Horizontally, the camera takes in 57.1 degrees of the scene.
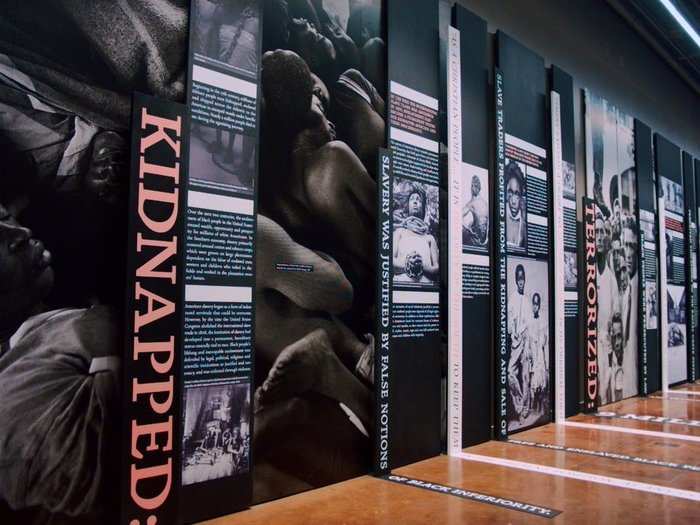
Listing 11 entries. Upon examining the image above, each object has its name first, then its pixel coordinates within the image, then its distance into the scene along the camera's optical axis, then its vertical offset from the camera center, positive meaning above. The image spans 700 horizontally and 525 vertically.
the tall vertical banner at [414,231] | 4.43 +0.61
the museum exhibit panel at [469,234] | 4.99 +0.67
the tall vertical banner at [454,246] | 4.91 +0.55
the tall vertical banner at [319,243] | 3.60 +0.44
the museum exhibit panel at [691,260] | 9.90 +0.92
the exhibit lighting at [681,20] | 7.77 +3.78
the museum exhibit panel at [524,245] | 5.66 +0.67
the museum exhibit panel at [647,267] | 8.35 +0.69
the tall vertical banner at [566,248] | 6.44 +0.73
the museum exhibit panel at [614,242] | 7.45 +0.93
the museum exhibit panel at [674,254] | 9.26 +0.95
